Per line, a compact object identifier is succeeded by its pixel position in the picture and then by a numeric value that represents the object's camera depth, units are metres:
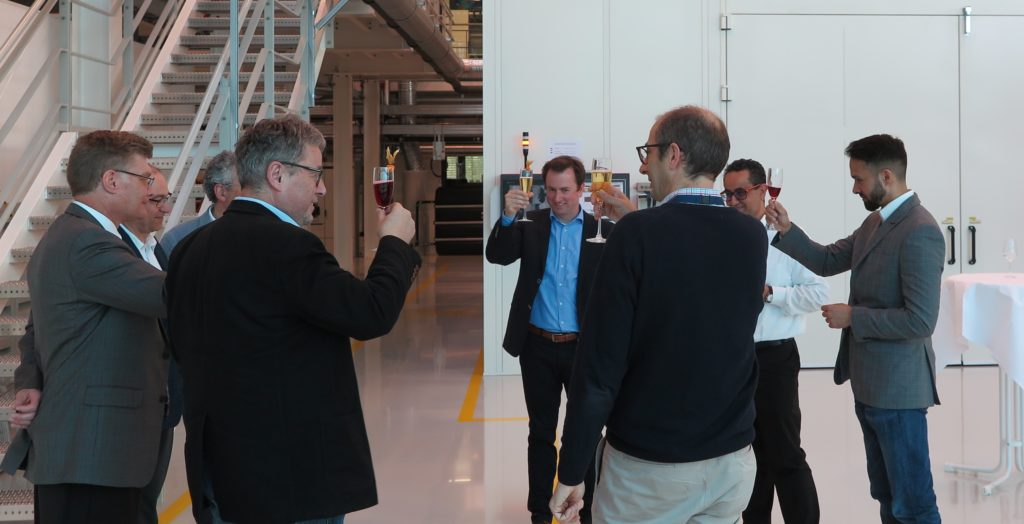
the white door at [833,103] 8.39
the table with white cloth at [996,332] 4.61
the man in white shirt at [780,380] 3.75
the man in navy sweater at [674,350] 2.25
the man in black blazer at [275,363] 2.14
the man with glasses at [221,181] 3.97
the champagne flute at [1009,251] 5.28
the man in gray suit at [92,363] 2.79
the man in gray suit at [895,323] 3.22
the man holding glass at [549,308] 4.25
